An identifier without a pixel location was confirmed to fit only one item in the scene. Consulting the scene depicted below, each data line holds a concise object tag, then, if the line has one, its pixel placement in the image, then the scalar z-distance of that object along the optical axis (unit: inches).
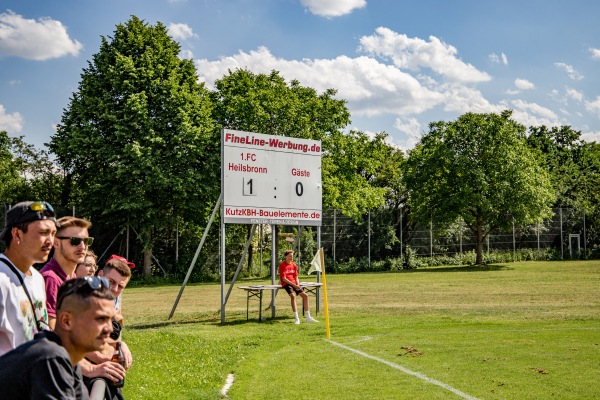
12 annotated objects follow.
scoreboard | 746.2
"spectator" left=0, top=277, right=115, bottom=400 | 114.7
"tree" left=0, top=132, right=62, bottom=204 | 1726.4
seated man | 721.0
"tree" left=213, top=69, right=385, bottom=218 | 1528.1
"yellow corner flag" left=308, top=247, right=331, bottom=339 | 597.0
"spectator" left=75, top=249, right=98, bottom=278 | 241.6
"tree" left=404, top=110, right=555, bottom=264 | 1782.7
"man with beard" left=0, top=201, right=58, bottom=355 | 153.6
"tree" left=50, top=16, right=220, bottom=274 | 1393.9
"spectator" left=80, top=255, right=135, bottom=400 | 173.8
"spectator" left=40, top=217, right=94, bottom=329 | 207.6
